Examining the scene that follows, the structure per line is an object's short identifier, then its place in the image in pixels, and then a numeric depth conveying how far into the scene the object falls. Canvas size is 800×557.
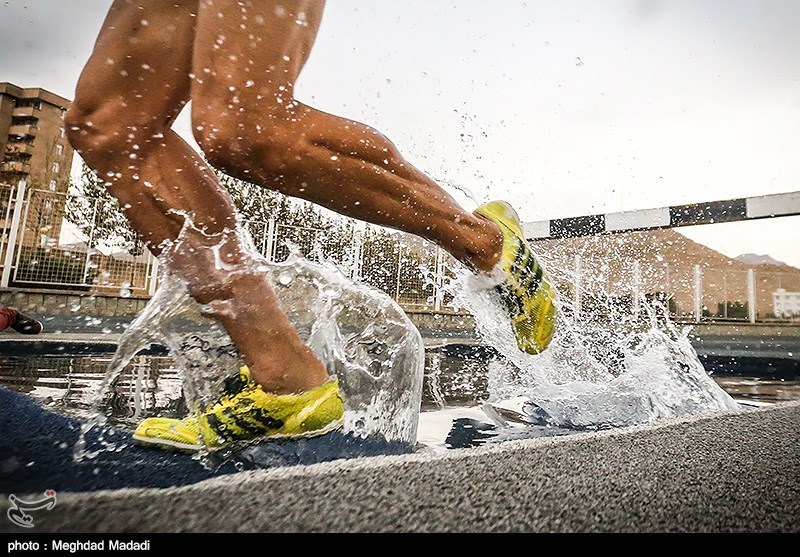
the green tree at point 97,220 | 5.76
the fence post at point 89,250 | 5.79
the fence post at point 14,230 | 5.65
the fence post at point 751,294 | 8.40
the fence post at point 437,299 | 6.87
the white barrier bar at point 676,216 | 4.23
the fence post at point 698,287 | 7.80
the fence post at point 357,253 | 6.18
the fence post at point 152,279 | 6.22
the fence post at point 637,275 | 5.17
